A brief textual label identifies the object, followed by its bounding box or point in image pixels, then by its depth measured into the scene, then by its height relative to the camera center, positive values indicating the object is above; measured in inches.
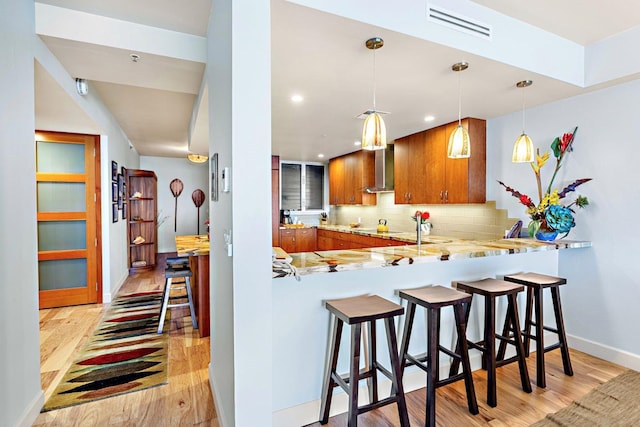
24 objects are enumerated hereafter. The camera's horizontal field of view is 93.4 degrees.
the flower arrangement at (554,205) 103.3 +1.1
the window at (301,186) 259.0 +21.5
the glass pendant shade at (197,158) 213.3 +37.9
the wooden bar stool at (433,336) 68.7 -31.0
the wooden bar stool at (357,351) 62.0 -31.4
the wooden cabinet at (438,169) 134.0 +19.5
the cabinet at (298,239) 241.8 -23.8
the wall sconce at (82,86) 106.0 +44.8
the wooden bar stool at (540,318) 86.6 -33.4
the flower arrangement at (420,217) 112.9 -2.9
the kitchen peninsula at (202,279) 115.7 -27.6
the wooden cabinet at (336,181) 240.2 +23.9
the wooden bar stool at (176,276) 122.3 -26.6
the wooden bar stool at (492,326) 77.7 -31.6
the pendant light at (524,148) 95.7 +19.3
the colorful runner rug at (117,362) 83.8 -49.4
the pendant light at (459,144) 88.0 +19.0
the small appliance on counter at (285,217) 259.4 -5.6
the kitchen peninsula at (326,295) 69.1 -21.3
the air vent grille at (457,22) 71.8 +46.4
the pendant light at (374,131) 74.0 +19.4
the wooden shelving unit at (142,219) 234.5 -5.7
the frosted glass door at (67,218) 144.5 -2.9
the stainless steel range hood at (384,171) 196.9 +25.9
